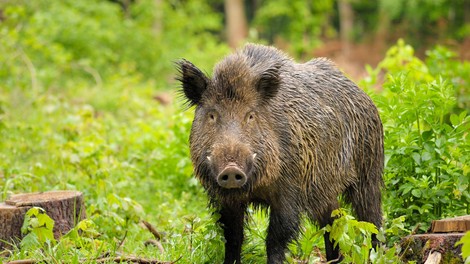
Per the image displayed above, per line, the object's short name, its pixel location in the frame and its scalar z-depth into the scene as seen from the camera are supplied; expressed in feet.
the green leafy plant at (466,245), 22.68
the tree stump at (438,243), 32.81
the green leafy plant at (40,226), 33.96
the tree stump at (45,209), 38.91
